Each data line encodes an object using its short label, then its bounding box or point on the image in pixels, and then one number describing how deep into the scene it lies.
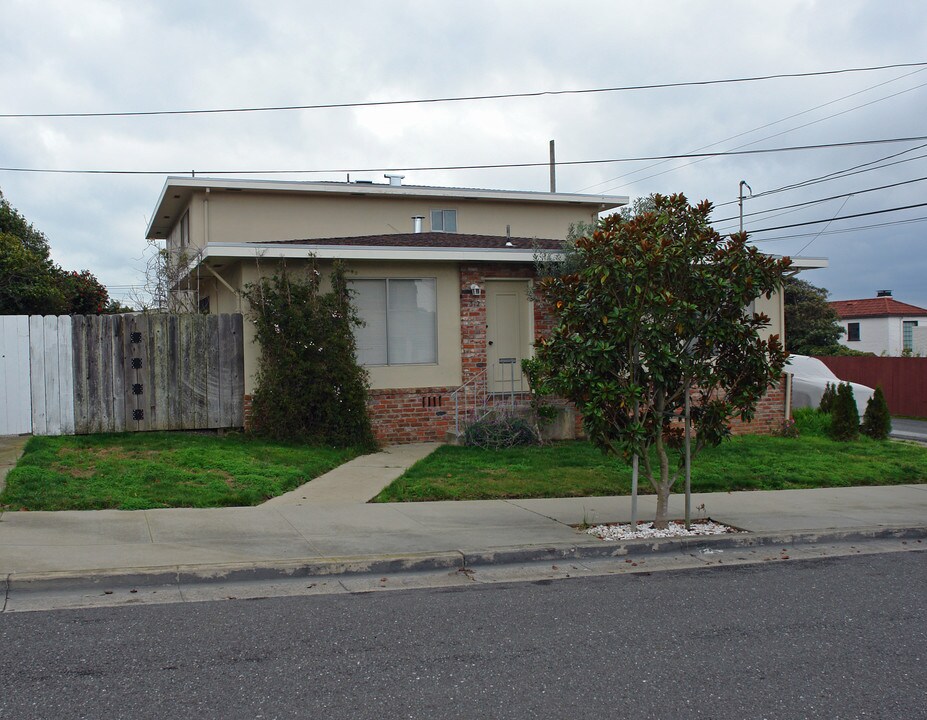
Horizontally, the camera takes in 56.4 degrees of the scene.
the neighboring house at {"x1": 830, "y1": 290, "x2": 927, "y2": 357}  47.75
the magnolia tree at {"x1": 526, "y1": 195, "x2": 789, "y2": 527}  8.16
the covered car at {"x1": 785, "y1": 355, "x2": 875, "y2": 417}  21.05
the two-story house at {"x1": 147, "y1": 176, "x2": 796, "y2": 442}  14.41
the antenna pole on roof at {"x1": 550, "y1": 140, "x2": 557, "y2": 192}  33.81
